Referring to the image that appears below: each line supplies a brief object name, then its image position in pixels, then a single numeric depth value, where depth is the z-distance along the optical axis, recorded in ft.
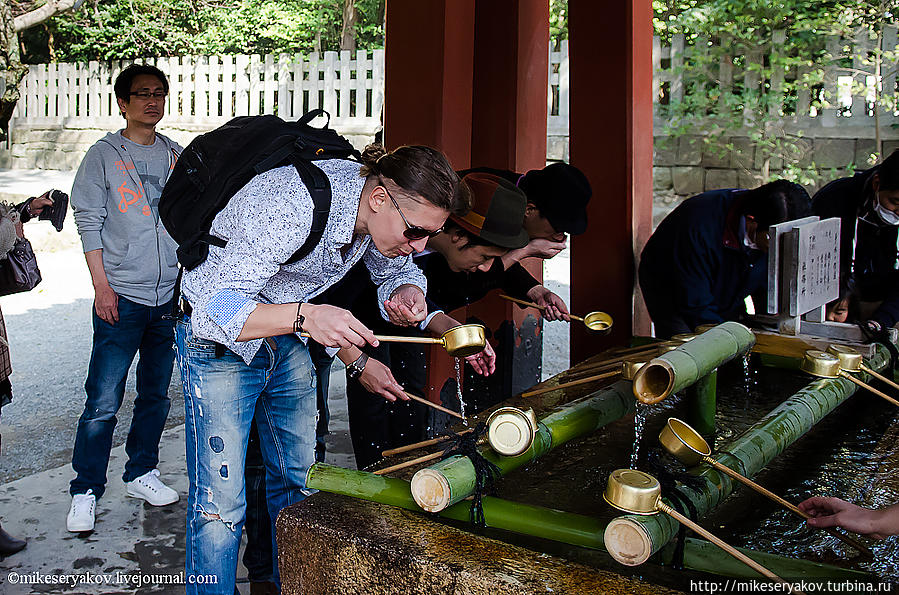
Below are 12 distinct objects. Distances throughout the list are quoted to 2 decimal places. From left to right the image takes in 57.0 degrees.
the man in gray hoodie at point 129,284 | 9.89
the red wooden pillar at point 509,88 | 11.55
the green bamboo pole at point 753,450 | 4.26
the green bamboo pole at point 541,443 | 4.79
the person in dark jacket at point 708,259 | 9.73
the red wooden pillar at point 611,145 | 11.98
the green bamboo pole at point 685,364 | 5.34
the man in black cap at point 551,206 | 8.52
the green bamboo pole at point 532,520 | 4.40
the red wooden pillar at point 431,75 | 9.11
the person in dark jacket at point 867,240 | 10.74
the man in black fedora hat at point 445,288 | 7.70
